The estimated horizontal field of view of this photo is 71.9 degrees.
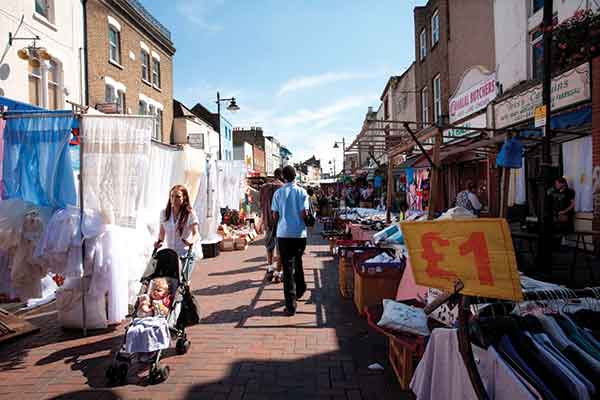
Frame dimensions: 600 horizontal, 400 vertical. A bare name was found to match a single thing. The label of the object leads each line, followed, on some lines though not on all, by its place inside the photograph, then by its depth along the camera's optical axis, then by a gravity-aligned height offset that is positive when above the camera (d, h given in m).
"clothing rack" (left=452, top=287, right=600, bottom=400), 2.02 -0.77
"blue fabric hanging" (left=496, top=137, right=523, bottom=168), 5.65 +0.57
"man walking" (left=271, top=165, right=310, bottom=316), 5.57 -0.39
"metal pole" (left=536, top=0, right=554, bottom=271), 5.89 +0.39
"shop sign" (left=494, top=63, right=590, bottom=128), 7.51 +2.09
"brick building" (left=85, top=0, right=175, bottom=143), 13.29 +5.48
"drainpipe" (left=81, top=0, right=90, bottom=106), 12.75 +4.35
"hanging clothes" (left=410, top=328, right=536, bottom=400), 2.12 -1.00
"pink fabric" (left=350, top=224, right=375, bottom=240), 7.56 -0.68
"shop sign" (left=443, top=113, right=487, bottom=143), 12.48 +2.30
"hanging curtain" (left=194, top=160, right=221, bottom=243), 10.69 -0.18
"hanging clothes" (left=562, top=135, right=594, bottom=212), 8.05 +0.51
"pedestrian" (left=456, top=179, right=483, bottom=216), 10.36 -0.09
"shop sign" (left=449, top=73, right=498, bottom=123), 11.94 +3.13
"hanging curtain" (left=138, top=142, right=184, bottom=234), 6.40 +0.44
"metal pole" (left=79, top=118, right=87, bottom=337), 4.77 -0.14
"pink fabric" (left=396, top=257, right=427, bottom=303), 4.18 -1.00
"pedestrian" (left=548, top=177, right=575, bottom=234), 7.48 -0.20
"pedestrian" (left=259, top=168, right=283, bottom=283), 7.61 -0.47
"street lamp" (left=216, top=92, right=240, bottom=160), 20.19 +4.69
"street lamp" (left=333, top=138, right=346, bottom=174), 42.33 +5.54
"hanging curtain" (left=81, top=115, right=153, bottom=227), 4.84 +0.45
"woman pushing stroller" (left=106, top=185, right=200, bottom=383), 3.61 -1.01
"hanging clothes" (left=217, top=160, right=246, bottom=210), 13.75 +0.58
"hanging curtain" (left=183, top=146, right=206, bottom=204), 9.17 +0.75
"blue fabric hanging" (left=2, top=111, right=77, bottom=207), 4.96 +0.53
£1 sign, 2.04 -0.32
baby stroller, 4.15 -0.96
